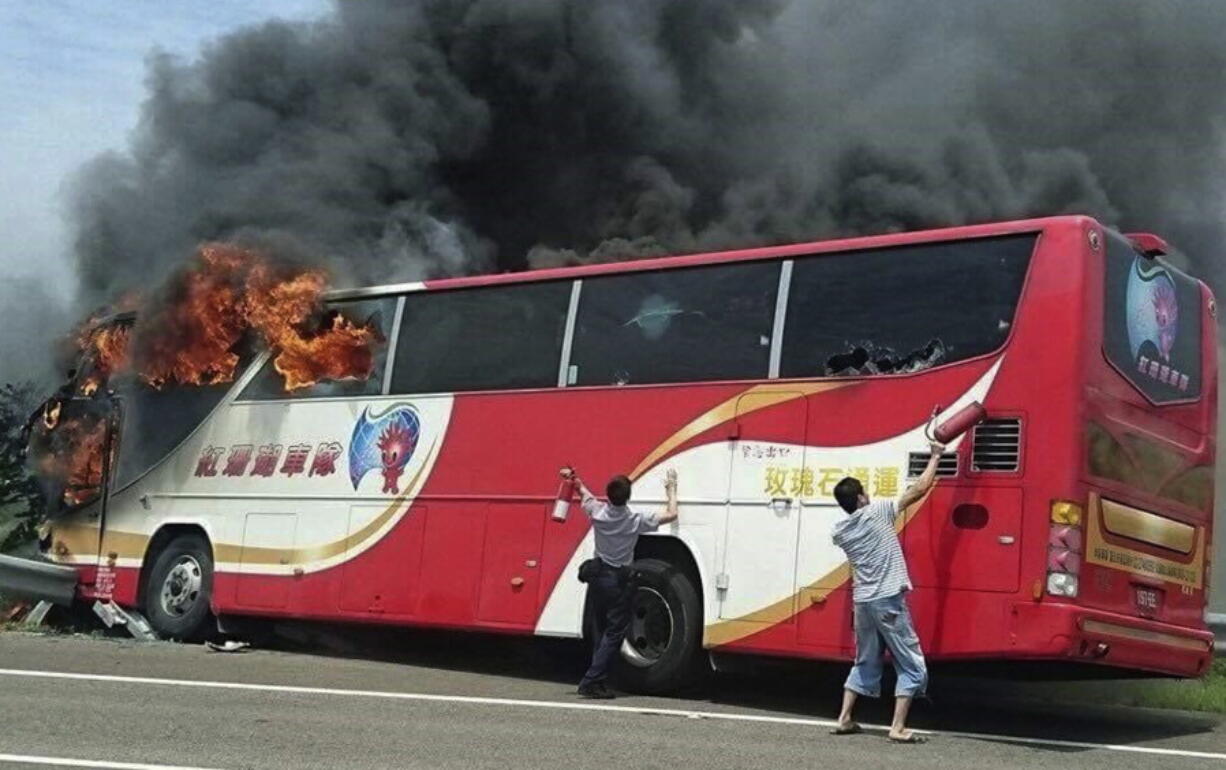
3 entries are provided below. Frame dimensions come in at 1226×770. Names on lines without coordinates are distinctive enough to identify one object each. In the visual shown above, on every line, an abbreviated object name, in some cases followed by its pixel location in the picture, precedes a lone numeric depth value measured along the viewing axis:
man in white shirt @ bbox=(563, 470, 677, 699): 9.28
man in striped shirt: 7.78
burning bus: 8.11
